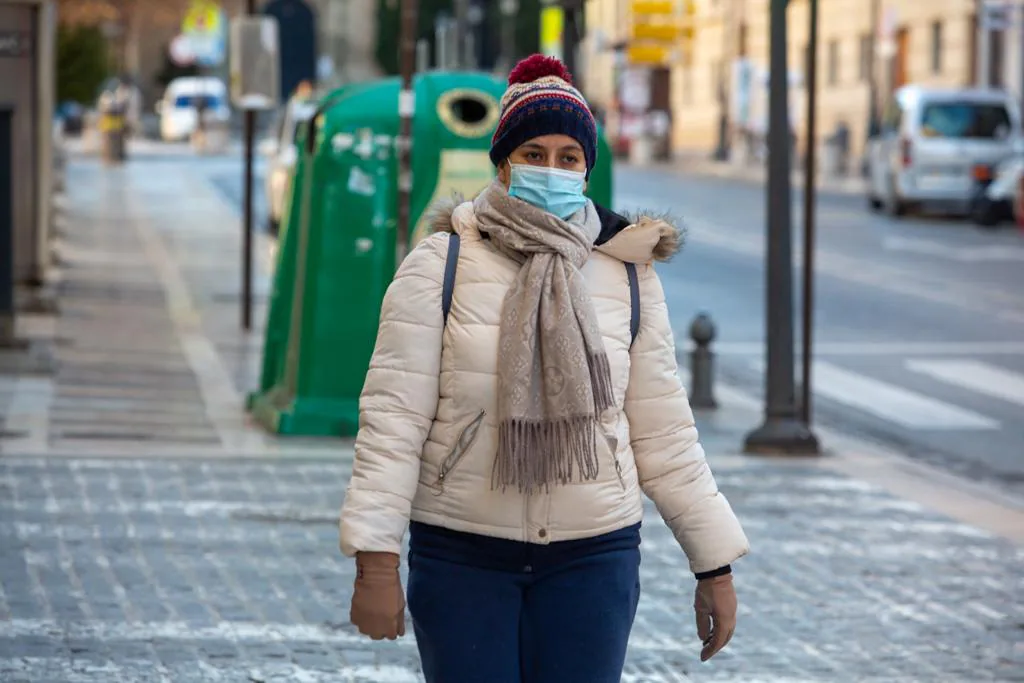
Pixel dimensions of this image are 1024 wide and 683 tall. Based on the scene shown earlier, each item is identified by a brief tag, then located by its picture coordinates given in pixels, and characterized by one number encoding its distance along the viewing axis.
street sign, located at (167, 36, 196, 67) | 73.61
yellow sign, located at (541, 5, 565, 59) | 73.73
